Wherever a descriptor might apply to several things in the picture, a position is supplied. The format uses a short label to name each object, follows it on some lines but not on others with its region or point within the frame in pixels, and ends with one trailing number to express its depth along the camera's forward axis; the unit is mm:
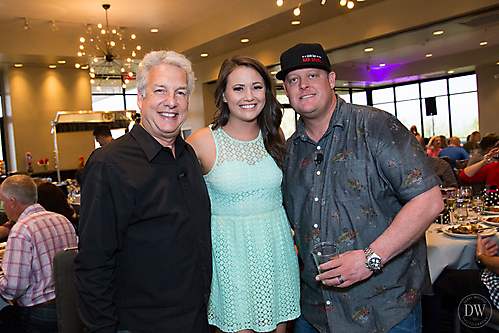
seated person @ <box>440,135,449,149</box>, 9297
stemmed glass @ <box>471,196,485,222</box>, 3582
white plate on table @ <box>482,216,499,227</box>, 3172
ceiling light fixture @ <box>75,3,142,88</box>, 9527
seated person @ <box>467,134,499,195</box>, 5250
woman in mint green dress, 1813
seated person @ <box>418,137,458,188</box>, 4789
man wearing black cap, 1487
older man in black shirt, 1306
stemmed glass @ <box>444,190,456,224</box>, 3451
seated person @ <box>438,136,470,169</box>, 8219
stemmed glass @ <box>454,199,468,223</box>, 3311
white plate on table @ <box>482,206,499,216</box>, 3544
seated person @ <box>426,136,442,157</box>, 8719
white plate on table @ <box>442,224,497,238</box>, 2848
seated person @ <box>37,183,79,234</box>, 3242
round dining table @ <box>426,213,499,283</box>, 2746
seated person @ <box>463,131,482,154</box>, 10289
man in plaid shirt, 2436
